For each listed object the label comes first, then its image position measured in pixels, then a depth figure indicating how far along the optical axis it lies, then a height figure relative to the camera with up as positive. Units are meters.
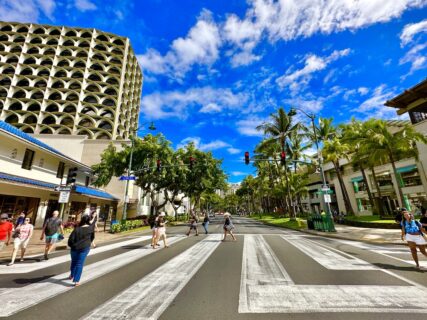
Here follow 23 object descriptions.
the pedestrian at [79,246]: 4.99 -0.53
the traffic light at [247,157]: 16.53 +4.45
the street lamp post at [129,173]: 19.81 +4.18
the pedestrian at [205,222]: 17.05 -0.26
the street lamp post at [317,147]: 17.49 +5.54
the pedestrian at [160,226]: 10.54 -0.32
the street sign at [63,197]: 10.91 +1.25
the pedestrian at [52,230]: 7.86 -0.25
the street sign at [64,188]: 10.95 +1.70
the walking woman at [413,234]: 6.42 -0.63
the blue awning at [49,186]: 13.93 +2.92
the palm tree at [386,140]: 20.28 +6.74
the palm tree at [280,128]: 30.78 +12.25
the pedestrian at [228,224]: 12.84 -0.34
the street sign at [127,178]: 19.29 +3.72
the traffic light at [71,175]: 11.38 +2.40
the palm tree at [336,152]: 25.05 +7.24
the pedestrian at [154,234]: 10.42 -0.68
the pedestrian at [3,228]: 7.29 -0.13
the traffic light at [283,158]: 16.56 +4.36
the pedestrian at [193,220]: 16.18 -0.11
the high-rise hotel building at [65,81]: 45.91 +31.45
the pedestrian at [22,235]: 7.15 -0.39
